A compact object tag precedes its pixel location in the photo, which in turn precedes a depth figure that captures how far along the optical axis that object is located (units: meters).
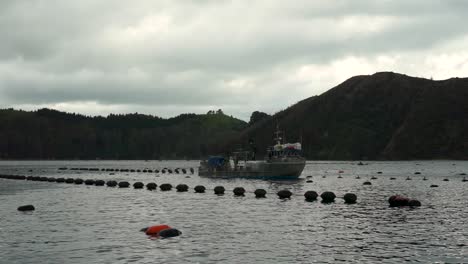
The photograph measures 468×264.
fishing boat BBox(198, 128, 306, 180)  107.44
